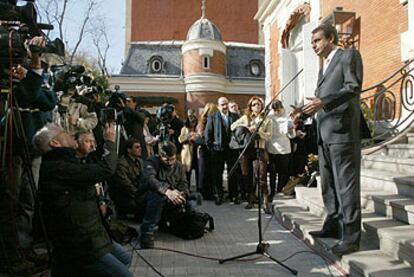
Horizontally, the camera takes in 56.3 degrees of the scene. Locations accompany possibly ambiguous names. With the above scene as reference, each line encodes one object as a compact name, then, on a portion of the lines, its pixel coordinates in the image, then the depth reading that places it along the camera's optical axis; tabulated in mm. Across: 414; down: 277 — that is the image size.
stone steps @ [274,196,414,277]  2920
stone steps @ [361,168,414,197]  3885
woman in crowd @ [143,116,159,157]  6790
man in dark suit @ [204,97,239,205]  6551
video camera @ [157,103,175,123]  6761
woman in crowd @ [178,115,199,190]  7094
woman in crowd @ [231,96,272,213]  5965
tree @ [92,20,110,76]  25781
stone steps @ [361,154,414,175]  4469
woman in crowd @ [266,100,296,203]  6203
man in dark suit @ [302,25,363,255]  3225
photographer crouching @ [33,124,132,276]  2393
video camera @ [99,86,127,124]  4684
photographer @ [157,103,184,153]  6746
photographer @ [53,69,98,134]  4133
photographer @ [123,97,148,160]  6211
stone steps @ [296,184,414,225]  3517
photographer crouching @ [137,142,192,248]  4137
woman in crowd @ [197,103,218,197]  6906
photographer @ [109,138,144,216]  5012
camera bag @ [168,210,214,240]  4512
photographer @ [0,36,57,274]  2697
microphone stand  3677
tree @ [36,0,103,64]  18847
